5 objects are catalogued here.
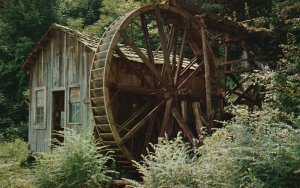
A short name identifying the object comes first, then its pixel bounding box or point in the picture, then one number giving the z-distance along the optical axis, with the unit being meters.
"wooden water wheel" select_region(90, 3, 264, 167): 9.62
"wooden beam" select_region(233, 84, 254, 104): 13.05
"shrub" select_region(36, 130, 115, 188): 7.96
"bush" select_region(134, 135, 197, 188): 5.98
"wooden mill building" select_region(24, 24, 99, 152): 11.87
